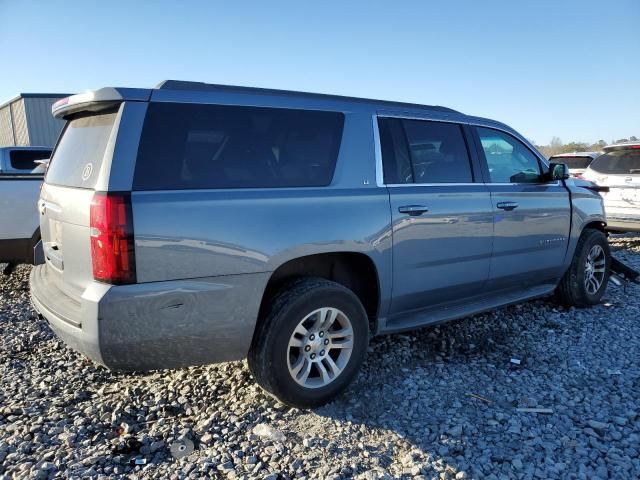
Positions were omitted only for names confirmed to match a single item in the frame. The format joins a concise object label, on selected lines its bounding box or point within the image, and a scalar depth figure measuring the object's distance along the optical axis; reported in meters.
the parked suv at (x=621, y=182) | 8.12
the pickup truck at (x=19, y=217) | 5.53
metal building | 24.28
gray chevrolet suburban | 2.56
